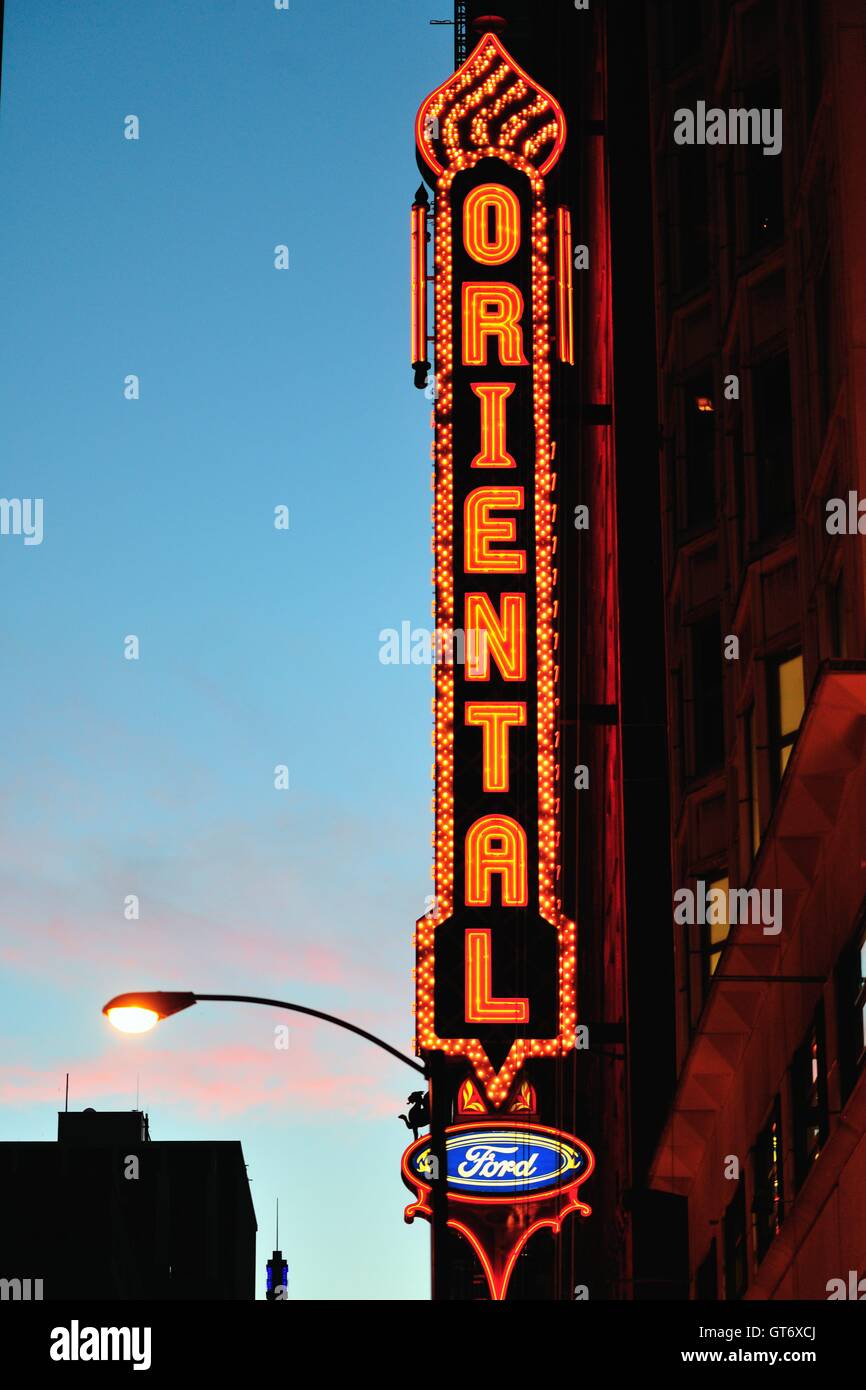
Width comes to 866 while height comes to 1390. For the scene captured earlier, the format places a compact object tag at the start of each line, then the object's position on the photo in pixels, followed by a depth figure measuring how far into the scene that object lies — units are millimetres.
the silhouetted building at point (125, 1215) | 82562
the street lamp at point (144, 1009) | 18656
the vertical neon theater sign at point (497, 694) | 29198
